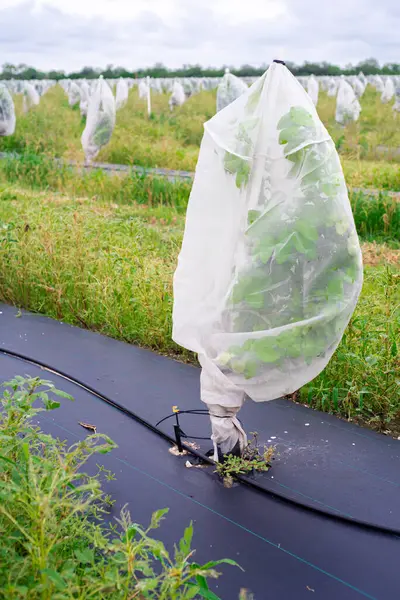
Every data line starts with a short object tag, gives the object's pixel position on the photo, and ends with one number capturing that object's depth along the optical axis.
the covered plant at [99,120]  12.15
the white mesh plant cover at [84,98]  23.38
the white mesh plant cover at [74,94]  29.72
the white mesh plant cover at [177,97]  27.09
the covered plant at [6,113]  13.79
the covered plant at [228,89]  13.20
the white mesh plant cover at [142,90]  30.11
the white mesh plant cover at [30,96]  23.88
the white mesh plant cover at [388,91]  26.23
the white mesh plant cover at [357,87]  28.70
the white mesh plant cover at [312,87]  21.43
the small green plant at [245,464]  2.74
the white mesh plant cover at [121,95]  26.12
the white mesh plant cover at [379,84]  34.84
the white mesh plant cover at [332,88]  31.81
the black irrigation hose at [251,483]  2.50
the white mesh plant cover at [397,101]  21.26
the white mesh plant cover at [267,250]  2.46
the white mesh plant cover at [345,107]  17.95
